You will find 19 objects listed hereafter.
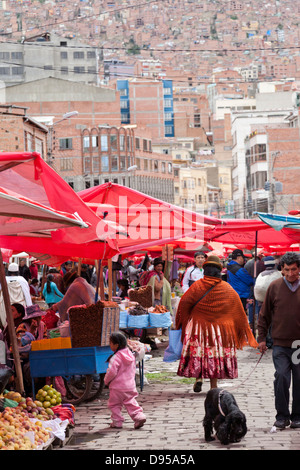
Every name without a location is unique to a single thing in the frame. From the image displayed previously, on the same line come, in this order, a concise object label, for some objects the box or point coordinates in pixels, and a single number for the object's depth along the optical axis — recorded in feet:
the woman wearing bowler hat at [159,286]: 62.59
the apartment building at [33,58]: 327.88
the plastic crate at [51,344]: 35.53
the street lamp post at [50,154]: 167.22
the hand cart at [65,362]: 35.22
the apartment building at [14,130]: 155.53
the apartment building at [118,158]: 324.39
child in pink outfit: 32.55
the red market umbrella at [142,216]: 44.86
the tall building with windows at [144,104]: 451.94
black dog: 28.19
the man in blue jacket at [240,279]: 62.90
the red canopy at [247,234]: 52.01
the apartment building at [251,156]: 310.45
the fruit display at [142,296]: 59.26
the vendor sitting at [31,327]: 36.22
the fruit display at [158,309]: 54.08
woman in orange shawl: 36.96
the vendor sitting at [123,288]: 67.31
